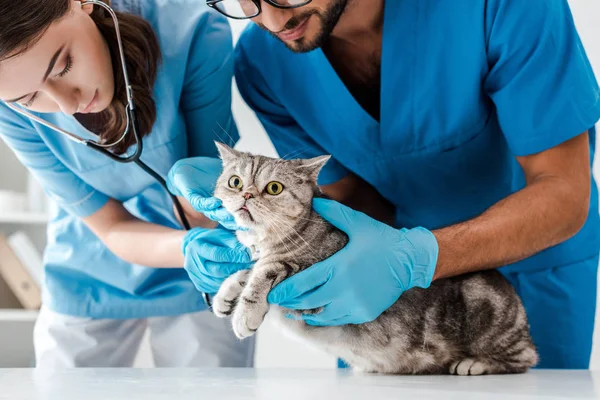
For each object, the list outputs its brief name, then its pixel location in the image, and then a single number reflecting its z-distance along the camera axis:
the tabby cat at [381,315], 1.03
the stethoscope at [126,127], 1.08
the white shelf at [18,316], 2.29
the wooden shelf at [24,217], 2.39
